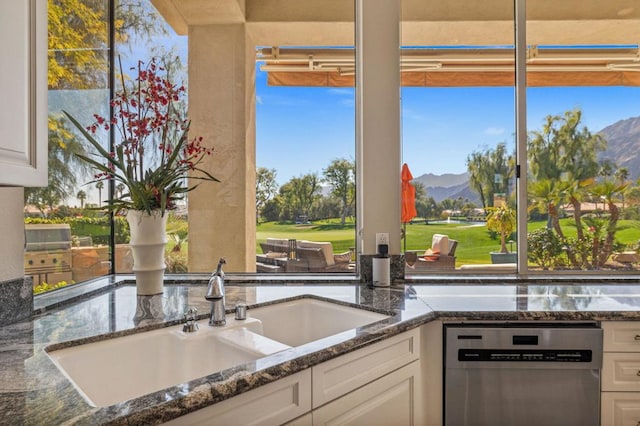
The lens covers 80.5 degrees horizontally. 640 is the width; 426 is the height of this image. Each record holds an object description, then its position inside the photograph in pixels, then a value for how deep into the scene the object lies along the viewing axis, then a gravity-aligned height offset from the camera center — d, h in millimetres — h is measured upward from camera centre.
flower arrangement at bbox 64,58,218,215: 1657 +332
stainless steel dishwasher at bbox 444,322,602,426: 1475 -637
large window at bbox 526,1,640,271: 2244 +400
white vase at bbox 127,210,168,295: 1670 -152
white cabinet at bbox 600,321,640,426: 1486 -642
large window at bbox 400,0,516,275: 2248 +492
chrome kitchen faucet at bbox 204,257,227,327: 1346 -310
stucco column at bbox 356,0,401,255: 2123 +492
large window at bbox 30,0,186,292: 1720 +394
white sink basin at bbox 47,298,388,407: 1124 -461
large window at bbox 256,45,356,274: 2223 +310
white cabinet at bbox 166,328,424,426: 936 -526
